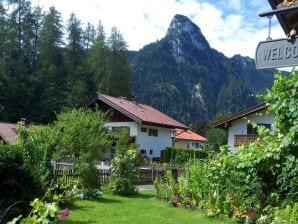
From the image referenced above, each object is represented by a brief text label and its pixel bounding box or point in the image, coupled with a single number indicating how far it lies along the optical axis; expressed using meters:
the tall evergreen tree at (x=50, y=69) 48.30
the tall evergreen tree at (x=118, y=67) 55.88
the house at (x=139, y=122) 32.03
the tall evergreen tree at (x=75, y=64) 49.23
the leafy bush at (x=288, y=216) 6.21
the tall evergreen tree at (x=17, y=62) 46.86
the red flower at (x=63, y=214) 3.12
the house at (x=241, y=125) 26.12
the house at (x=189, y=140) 48.39
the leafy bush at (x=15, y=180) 7.23
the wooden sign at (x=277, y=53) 2.54
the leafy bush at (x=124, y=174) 14.03
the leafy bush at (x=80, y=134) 24.02
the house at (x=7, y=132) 28.12
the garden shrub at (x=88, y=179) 12.37
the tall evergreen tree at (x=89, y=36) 64.73
